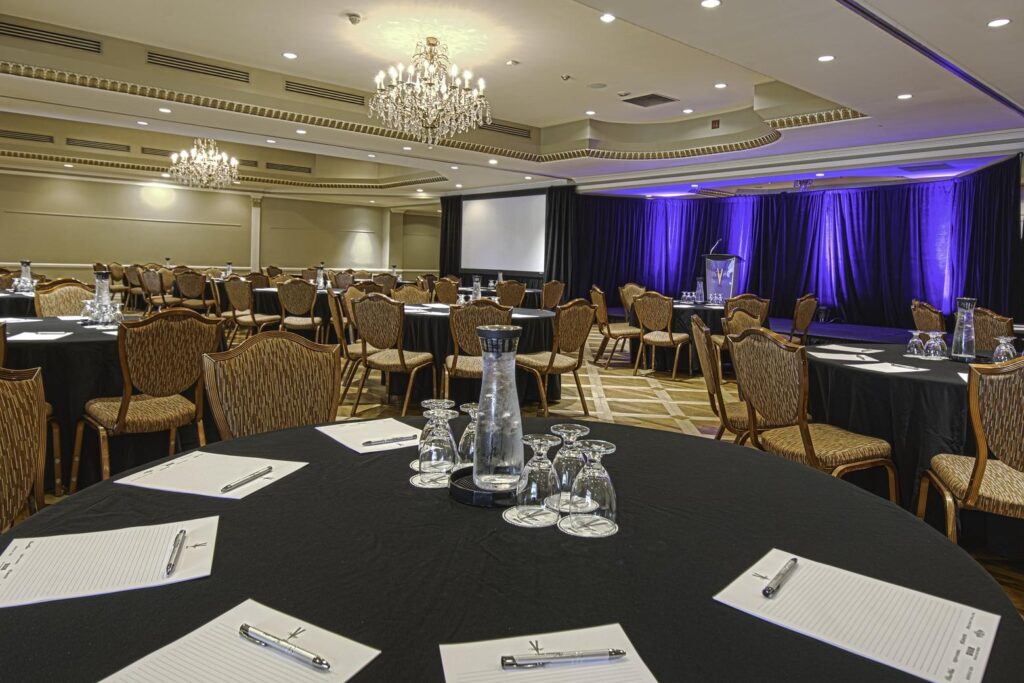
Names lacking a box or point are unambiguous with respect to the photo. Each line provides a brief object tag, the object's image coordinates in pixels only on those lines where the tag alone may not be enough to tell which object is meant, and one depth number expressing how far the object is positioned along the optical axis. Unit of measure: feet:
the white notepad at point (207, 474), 4.38
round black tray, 4.03
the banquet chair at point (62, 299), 16.81
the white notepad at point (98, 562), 3.01
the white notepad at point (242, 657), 2.40
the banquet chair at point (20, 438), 5.05
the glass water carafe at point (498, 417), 3.85
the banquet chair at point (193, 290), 32.27
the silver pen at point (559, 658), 2.50
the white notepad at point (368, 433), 5.44
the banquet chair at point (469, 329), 15.81
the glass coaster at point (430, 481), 4.44
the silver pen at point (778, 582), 3.08
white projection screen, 45.80
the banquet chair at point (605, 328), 26.55
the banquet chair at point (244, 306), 26.08
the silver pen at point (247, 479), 4.36
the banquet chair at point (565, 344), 17.12
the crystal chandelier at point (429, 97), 20.53
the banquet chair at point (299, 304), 25.05
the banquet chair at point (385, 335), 16.63
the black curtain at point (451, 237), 52.24
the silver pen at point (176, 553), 3.22
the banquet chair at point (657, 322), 24.32
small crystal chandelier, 38.73
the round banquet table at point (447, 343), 17.94
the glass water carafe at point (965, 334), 11.60
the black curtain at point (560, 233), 43.34
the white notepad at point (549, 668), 2.44
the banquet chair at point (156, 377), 10.35
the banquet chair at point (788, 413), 9.53
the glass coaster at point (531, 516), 3.81
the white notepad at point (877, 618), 2.62
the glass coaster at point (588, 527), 3.70
